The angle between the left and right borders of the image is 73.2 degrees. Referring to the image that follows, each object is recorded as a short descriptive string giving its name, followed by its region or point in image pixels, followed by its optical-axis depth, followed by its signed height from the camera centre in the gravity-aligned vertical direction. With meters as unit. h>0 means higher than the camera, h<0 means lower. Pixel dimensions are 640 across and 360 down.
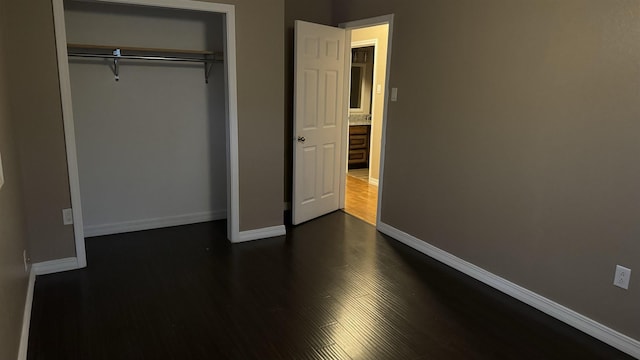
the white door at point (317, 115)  4.18 -0.21
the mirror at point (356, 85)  7.54 +0.17
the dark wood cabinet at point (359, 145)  7.45 -0.86
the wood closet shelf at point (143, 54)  3.67 +0.32
